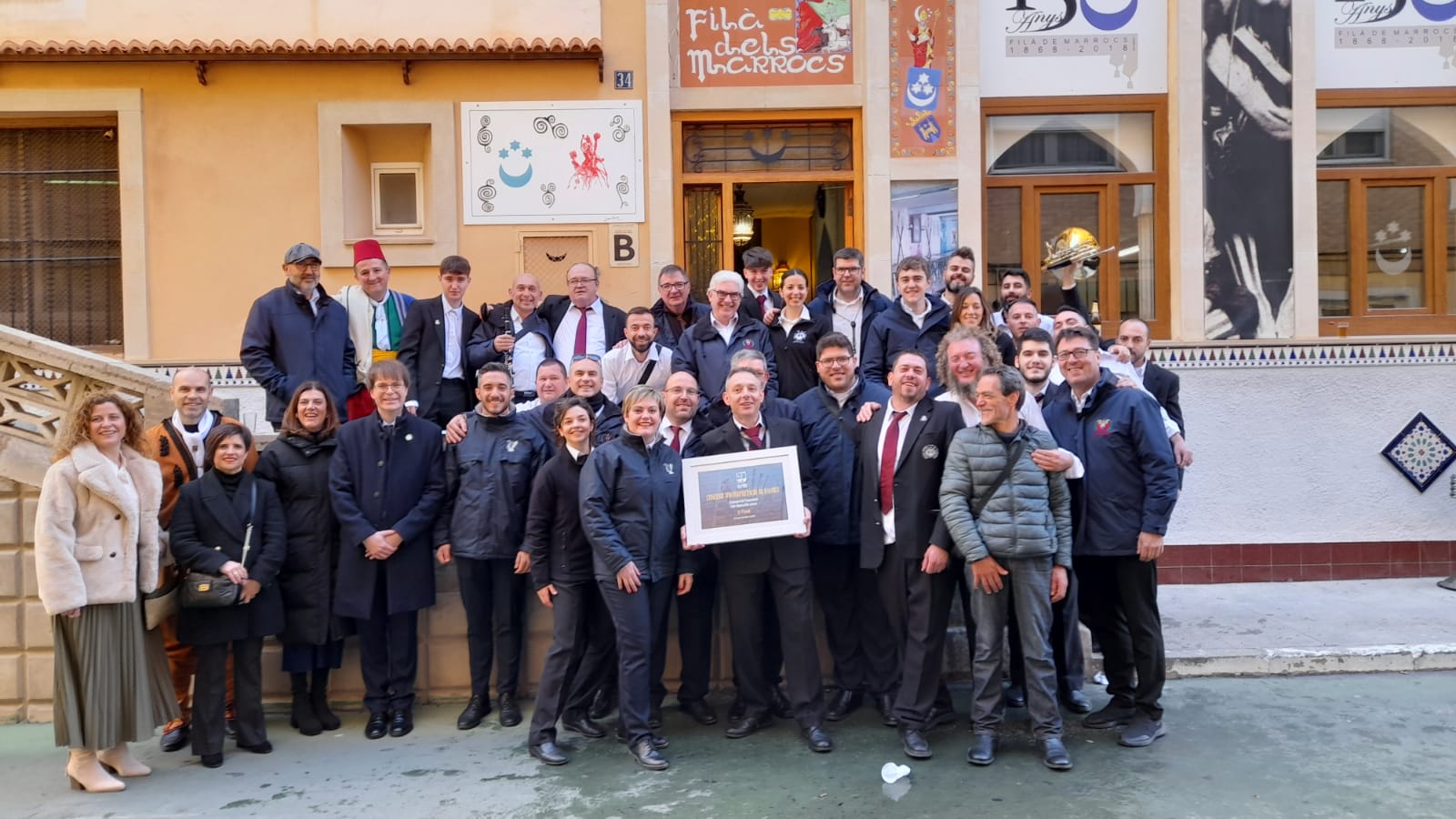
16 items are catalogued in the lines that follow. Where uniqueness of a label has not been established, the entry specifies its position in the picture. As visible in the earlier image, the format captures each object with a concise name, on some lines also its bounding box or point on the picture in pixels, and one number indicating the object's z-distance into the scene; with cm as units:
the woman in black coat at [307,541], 674
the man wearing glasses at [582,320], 823
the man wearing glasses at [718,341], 748
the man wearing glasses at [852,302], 786
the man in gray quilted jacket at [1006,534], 602
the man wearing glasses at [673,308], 812
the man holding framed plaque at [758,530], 633
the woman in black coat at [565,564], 639
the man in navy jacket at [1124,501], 631
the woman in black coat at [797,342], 782
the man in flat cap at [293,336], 761
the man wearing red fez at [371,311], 815
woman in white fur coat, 580
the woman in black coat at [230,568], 632
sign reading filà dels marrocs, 1038
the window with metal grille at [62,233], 1052
